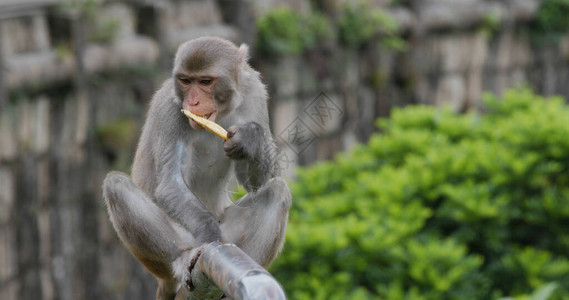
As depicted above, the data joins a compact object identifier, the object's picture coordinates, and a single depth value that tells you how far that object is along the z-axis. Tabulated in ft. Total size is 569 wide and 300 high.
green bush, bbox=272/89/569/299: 31.09
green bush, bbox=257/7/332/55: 51.03
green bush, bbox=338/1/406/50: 60.08
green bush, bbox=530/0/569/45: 82.13
